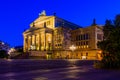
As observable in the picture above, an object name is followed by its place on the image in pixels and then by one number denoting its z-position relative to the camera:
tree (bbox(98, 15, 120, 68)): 9.51
